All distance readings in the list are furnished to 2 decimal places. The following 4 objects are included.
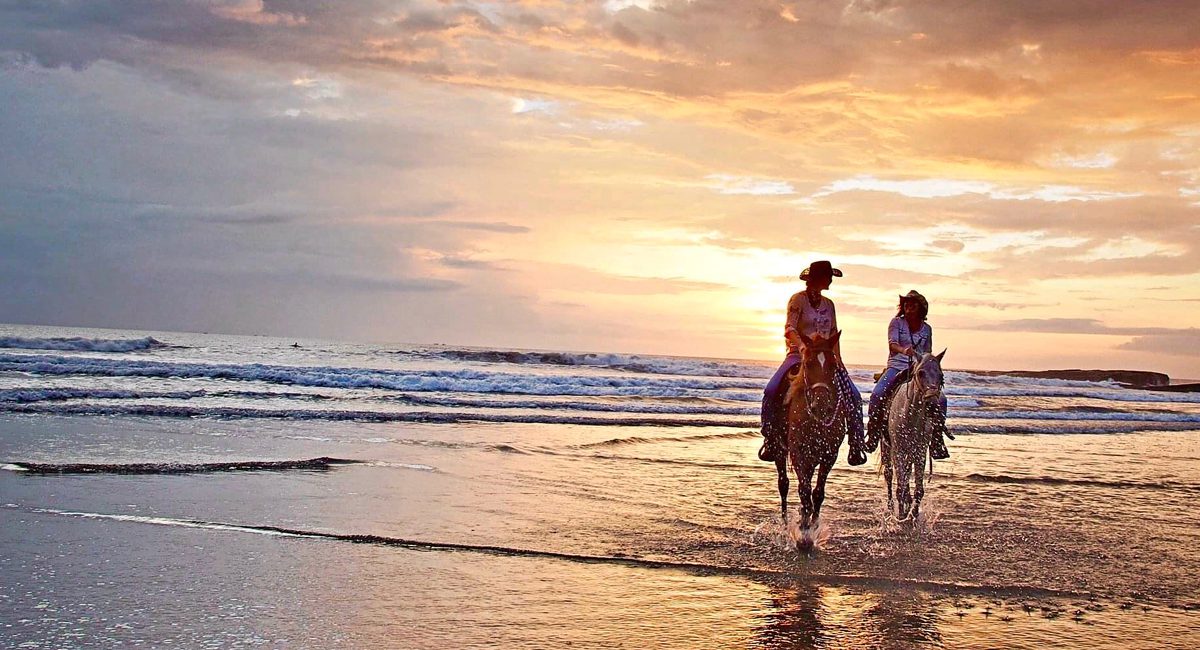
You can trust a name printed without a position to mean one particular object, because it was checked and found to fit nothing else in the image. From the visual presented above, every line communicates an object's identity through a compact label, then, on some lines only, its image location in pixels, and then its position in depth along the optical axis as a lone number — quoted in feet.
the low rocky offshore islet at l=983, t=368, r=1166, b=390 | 234.07
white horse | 28.09
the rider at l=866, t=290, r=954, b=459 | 29.94
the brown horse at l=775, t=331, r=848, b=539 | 24.35
